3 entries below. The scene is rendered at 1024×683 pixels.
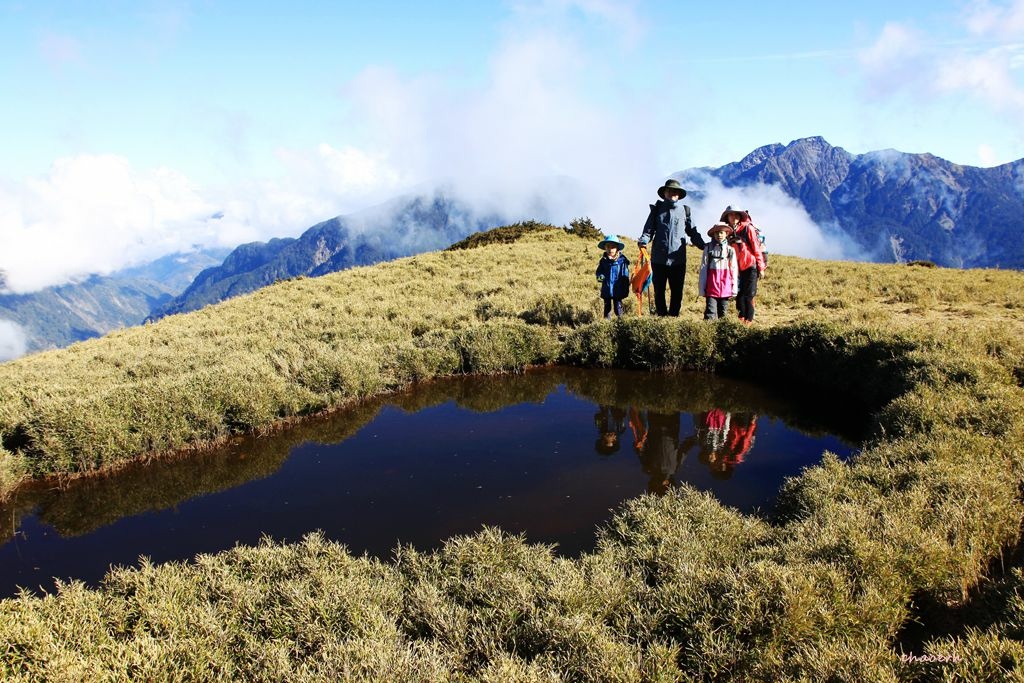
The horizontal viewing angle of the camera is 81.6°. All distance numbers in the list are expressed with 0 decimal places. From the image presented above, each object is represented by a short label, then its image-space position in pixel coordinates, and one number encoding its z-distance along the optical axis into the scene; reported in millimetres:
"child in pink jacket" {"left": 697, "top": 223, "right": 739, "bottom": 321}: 10398
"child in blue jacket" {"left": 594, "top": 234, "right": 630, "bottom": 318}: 11789
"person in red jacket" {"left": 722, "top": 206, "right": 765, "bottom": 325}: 10570
